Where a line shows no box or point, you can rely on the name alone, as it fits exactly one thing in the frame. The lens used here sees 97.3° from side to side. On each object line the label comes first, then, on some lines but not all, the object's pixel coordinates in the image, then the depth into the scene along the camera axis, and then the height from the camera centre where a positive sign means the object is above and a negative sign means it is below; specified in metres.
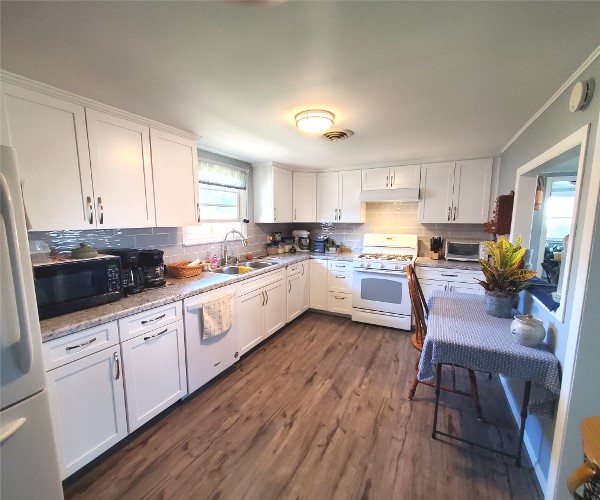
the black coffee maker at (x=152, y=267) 2.05 -0.35
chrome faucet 3.16 -0.41
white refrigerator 0.92 -0.54
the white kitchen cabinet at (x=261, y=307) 2.67 -0.95
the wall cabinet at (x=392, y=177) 3.52 +0.62
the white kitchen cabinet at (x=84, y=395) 1.35 -0.96
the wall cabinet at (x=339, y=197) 3.90 +0.38
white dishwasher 2.07 -1.05
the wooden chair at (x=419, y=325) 2.00 -0.86
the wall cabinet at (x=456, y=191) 3.21 +0.39
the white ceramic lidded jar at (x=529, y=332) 1.44 -0.60
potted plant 1.79 -0.37
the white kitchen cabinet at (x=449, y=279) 3.07 -0.68
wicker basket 2.44 -0.45
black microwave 1.43 -0.37
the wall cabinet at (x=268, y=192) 3.64 +0.43
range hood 3.49 +0.38
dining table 1.36 -0.72
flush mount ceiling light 1.86 +0.74
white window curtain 2.97 +0.57
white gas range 3.36 -0.81
